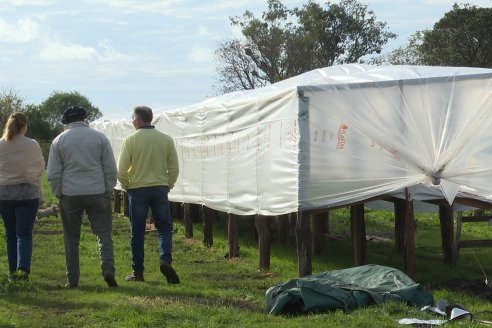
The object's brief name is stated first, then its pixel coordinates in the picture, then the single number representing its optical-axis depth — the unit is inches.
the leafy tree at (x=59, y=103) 2674.7
